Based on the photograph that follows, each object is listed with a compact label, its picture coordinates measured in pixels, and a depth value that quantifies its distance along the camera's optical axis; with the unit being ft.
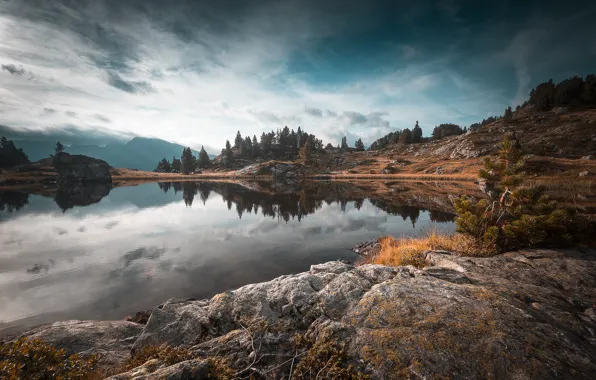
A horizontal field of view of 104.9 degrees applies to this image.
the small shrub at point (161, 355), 17.70
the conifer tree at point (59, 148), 560.45
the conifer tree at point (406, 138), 648.79
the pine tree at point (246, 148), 624.59
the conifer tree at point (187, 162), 534.37
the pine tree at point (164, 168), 599.12
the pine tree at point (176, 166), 589.73
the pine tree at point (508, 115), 561.68
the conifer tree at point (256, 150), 624.18
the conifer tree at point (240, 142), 632.46
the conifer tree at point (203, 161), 583.66
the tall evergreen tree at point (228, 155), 583.17
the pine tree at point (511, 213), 34.76
